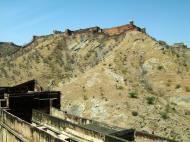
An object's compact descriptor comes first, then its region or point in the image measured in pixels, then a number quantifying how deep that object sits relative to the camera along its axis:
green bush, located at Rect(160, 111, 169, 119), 25.80
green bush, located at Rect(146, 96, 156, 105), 27.82
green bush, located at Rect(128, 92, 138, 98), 28.72
